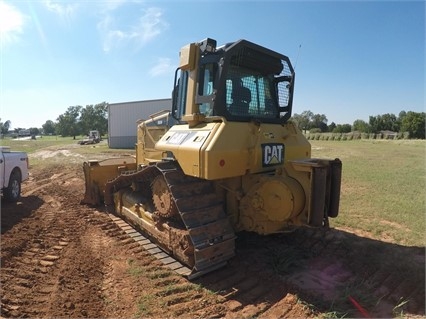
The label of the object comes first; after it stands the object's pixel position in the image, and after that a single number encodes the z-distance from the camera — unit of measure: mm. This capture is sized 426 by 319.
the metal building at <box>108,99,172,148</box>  31141
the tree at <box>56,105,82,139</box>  81938
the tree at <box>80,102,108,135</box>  79938
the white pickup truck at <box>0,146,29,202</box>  8126
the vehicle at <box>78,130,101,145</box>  43834
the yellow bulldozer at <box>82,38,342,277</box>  4168
